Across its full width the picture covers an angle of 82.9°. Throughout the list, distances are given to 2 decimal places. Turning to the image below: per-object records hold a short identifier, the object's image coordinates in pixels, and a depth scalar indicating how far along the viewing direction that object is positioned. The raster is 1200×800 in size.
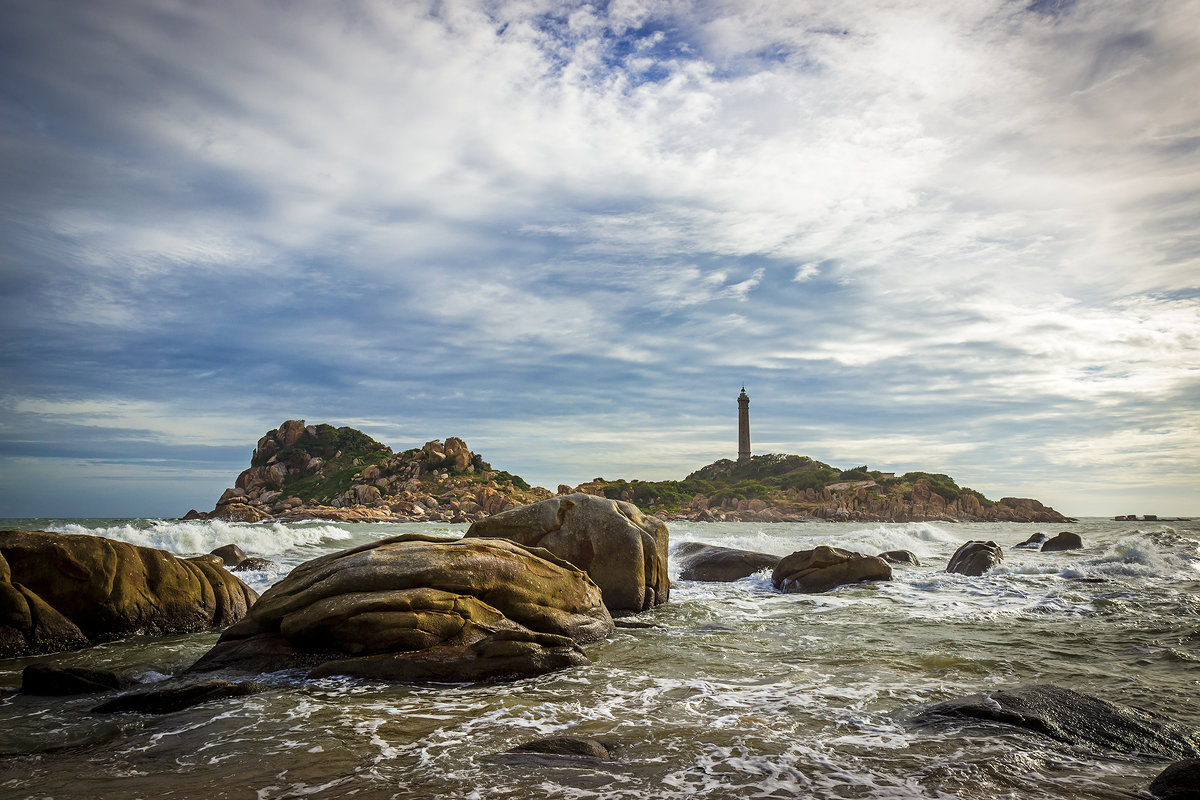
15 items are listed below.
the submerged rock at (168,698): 7.25
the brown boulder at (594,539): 14.57
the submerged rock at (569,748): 5.71
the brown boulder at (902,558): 25.76
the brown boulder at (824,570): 18.59
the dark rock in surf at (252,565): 20.37
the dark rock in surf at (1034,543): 35.66
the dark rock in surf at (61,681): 7.86
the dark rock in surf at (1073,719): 6.07
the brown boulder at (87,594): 10.29
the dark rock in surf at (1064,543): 31.88
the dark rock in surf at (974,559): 22.06
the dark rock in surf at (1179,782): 4.64
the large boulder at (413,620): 8.74
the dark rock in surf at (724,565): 21.34
